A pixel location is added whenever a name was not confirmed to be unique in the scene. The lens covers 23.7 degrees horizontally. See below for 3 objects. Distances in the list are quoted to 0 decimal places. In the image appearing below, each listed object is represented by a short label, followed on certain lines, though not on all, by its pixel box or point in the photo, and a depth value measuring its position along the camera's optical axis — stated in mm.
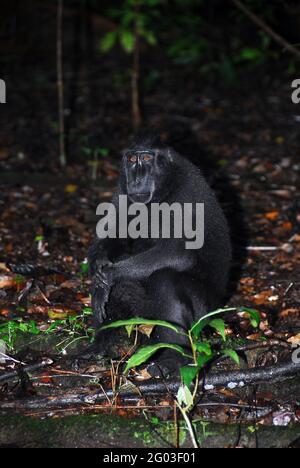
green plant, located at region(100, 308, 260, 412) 4164
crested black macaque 5242
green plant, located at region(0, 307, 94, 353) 5562
